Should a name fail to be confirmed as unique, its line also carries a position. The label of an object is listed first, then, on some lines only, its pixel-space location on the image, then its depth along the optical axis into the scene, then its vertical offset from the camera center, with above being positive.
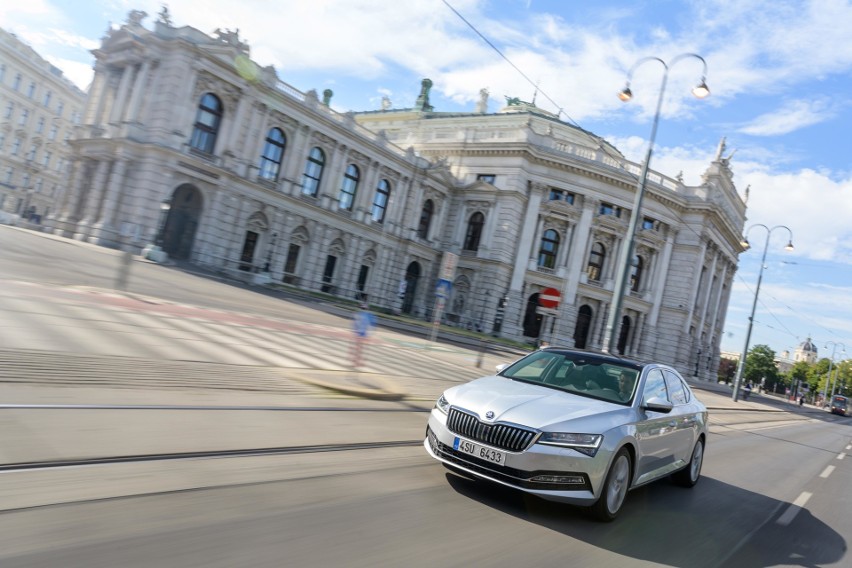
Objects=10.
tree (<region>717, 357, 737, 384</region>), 144.00 +3.56
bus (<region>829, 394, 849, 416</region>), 75.25 +0.44
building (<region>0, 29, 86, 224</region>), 63.70 +10.64
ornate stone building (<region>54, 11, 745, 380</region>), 36.16 +7.86
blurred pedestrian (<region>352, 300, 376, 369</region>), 11.82 -0.46
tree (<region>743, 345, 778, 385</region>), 126.31 +5.19
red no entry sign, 18.75 +1.28
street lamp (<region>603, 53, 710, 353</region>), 19.33 +2.86
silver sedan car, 5.29 -0.75
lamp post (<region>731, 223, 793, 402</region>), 41.53 +2.28
